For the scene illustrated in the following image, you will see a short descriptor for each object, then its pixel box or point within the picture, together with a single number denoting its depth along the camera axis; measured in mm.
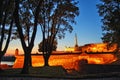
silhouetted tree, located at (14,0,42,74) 13344
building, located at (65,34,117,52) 32513
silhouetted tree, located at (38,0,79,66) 13674
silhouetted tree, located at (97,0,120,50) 12777
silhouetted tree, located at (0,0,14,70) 9745
